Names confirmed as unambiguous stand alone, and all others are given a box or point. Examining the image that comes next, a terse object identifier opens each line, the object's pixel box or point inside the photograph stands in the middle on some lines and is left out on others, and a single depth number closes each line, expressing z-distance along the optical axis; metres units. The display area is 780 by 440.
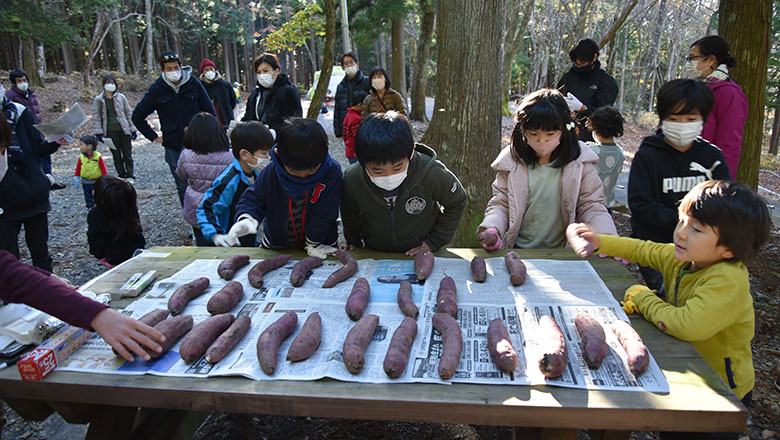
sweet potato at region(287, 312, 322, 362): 1.79
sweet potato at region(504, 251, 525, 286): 2.32
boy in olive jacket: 2.73
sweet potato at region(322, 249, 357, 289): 2.42
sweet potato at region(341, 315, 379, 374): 1.70
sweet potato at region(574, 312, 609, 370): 1.67
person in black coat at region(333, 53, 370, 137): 7.90
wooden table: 1.47
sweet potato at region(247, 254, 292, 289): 2.42
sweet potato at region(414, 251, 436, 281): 2.42
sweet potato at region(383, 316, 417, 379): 1.65
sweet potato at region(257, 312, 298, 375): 1.73
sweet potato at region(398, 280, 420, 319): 2.07
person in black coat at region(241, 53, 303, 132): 6.23
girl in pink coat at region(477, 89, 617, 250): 2.73
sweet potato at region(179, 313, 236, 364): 1.80
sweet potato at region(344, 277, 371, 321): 2.08
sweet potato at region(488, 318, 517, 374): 1.66
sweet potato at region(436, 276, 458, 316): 2.06
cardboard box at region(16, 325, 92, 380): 1.74
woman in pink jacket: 3.49
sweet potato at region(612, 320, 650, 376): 1.62
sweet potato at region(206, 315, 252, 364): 1.80
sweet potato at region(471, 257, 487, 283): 2.38
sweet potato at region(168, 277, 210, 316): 2.18
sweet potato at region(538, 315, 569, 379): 1.61
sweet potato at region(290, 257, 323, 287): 2.43
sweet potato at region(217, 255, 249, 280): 2.54
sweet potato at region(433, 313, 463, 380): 1.65
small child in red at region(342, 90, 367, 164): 7.29
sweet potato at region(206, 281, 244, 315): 2.14
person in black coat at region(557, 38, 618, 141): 5.18
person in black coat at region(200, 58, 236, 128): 7.03
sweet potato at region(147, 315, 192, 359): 1.90
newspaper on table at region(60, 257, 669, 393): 1.68
